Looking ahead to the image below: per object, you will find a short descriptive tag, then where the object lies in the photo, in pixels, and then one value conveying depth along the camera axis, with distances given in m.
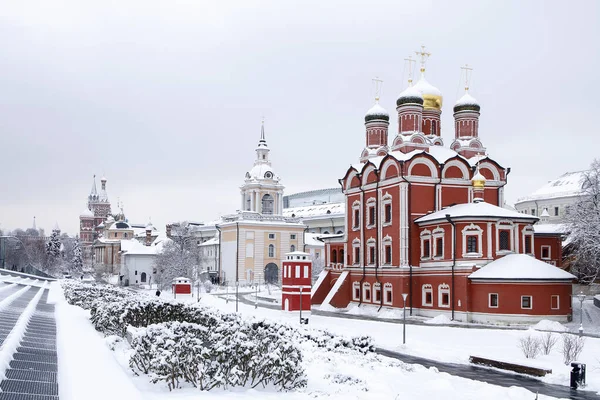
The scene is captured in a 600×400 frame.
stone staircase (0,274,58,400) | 10.49
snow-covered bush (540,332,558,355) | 22.23
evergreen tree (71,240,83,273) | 105.35
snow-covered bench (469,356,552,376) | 18.70
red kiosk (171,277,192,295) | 47.66
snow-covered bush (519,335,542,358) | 21.92
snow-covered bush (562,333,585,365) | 20.11
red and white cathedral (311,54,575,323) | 34.19
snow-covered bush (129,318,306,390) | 13.05
